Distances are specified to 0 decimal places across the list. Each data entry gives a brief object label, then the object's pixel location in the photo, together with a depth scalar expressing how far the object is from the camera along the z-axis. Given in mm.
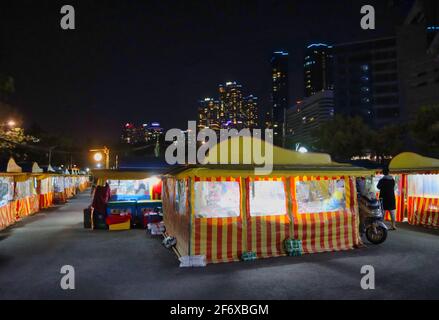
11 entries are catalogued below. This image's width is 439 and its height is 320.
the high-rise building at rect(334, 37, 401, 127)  91938
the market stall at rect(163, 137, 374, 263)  8742
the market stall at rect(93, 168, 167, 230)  15070
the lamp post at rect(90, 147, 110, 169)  27161
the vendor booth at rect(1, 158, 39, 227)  16234
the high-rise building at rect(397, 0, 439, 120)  59034
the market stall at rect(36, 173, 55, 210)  24170
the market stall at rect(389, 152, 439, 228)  14156
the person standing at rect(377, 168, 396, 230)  13242
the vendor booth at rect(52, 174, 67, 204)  28906
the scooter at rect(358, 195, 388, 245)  10555
